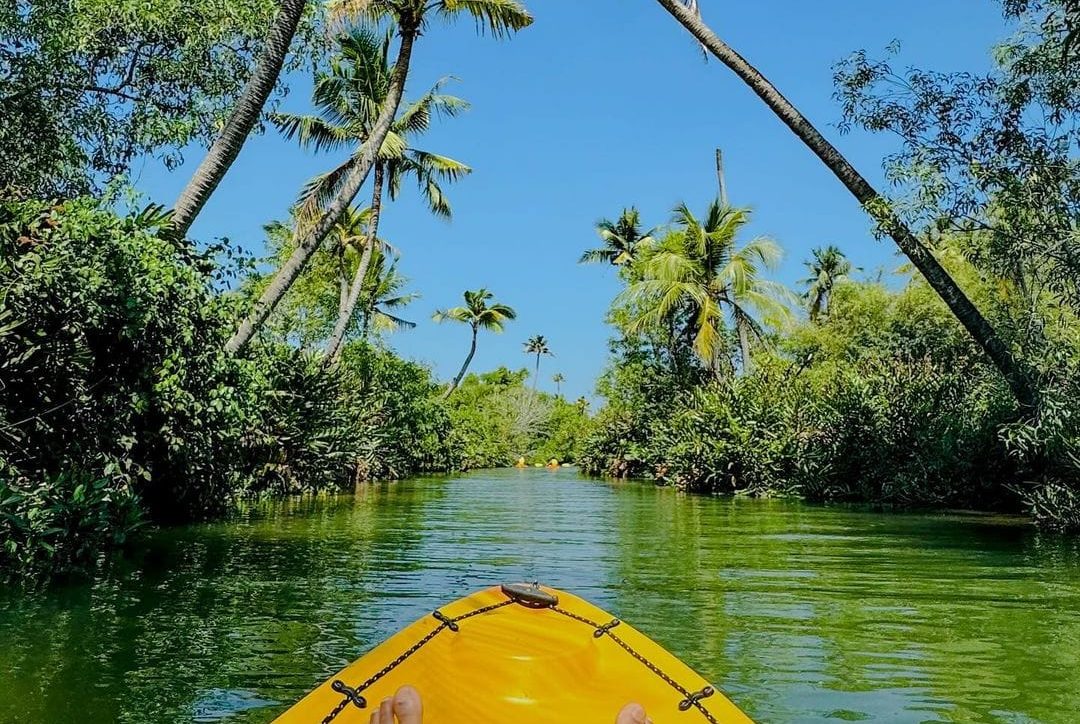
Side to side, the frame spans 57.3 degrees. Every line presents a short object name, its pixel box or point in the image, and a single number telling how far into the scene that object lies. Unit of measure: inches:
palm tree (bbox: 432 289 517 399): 1962.4
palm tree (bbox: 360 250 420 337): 1305.4
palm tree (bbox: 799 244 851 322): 2063.2
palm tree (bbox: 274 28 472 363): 869.8
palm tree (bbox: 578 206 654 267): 1742.1
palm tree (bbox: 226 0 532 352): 531.5
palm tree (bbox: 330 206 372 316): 1125.1
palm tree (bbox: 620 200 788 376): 1120.8
